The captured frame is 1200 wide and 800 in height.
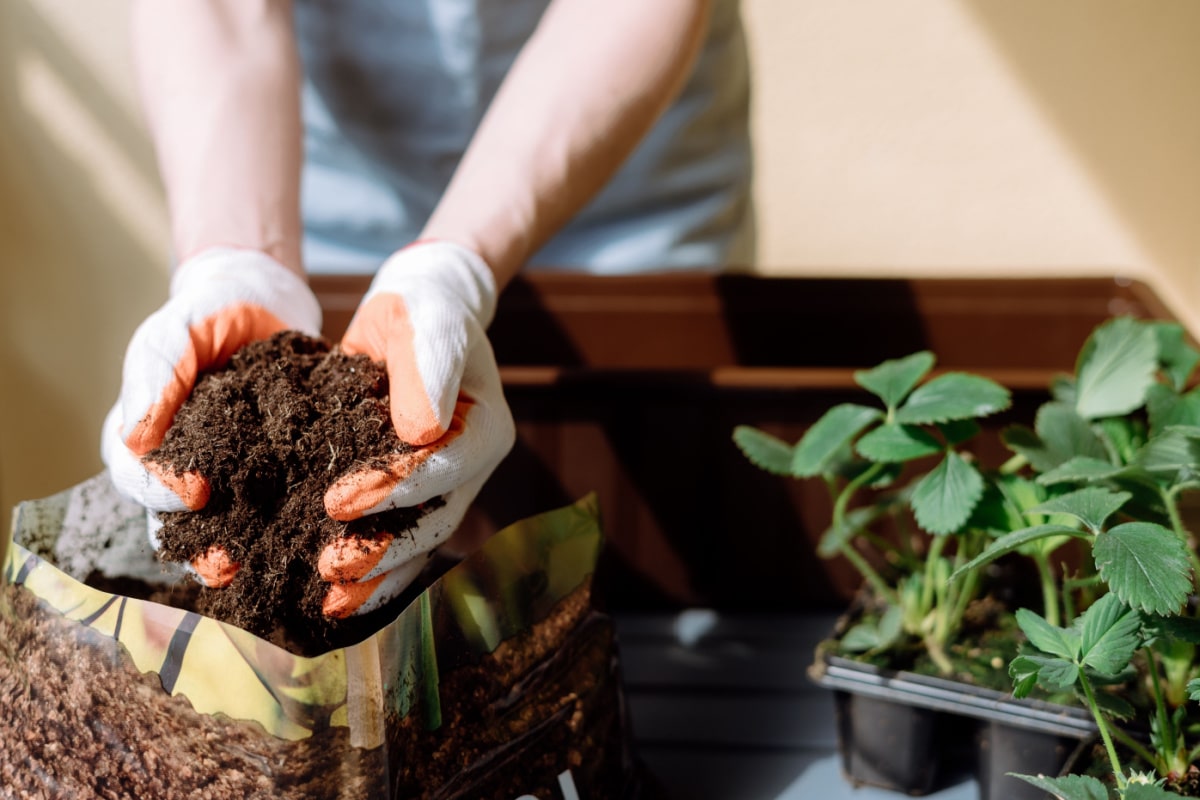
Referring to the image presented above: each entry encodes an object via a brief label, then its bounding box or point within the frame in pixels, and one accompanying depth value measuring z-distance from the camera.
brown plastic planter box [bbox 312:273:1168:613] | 0.74
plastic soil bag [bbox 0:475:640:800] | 0.40
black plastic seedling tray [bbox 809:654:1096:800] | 0.55
